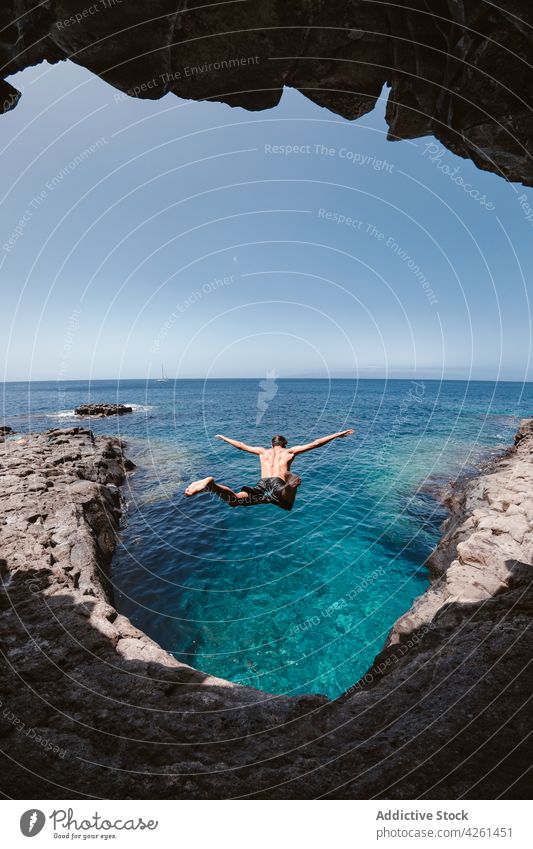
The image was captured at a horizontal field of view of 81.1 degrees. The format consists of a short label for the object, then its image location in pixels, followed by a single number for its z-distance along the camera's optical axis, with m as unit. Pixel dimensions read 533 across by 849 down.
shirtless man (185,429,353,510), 7.20
